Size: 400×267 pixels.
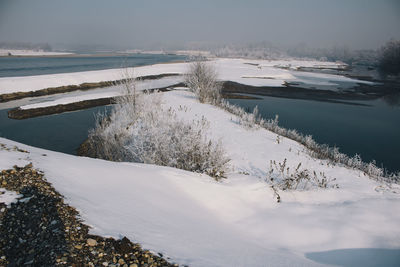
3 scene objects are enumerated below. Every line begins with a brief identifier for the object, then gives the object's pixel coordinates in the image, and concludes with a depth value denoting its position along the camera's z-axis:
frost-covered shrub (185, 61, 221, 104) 22.59
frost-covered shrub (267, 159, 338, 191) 6.38
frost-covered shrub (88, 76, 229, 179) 7.14
